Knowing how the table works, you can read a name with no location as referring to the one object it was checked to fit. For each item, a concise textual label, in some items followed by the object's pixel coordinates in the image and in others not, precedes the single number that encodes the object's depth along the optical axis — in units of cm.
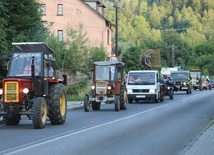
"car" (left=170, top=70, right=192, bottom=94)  5244
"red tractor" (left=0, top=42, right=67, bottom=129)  1639
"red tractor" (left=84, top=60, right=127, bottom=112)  2681
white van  3422
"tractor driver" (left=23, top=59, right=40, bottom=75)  1733
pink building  6181
